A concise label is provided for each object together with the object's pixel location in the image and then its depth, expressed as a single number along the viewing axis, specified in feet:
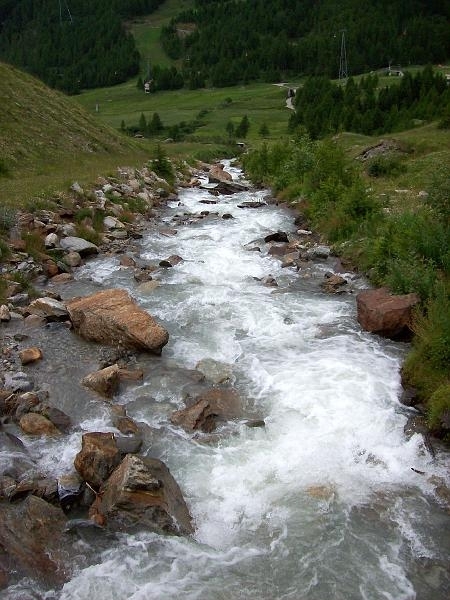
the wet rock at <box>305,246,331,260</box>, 65.41
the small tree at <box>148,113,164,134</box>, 313.32
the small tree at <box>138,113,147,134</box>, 314.08
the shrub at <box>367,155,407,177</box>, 103.96
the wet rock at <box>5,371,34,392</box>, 35.01
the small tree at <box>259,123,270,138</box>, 288.51
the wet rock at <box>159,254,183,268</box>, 62.95
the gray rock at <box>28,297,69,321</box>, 45.91
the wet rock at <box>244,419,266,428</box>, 33.14
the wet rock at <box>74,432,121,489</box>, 27.37
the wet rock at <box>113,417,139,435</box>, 32.22
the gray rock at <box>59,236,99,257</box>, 64.37
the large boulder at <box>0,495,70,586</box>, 22.49
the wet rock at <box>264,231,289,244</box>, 73.26
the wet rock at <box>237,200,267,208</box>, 102.21
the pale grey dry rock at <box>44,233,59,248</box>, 63.00
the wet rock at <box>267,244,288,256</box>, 67.72
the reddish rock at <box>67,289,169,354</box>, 41.44
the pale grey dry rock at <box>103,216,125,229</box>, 77.28
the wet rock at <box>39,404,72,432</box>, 32.04
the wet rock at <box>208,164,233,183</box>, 136.87
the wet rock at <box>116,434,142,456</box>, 30.14
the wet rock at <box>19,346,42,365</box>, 38.83
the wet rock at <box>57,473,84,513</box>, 26.12
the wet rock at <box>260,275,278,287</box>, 56.75
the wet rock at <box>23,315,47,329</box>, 45.09
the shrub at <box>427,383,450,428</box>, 31.37
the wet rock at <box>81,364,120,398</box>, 36.06
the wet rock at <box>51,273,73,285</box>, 56.70
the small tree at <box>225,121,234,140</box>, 299.56
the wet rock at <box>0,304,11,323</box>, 44.91
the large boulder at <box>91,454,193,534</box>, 25.39
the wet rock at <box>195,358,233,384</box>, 38.51
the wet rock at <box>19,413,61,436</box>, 31.14
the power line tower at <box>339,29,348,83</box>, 492.70
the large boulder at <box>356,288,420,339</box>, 42.91
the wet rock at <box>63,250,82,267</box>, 61.78
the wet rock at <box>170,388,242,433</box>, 33.06
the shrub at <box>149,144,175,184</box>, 127.24
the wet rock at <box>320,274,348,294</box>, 54.39
